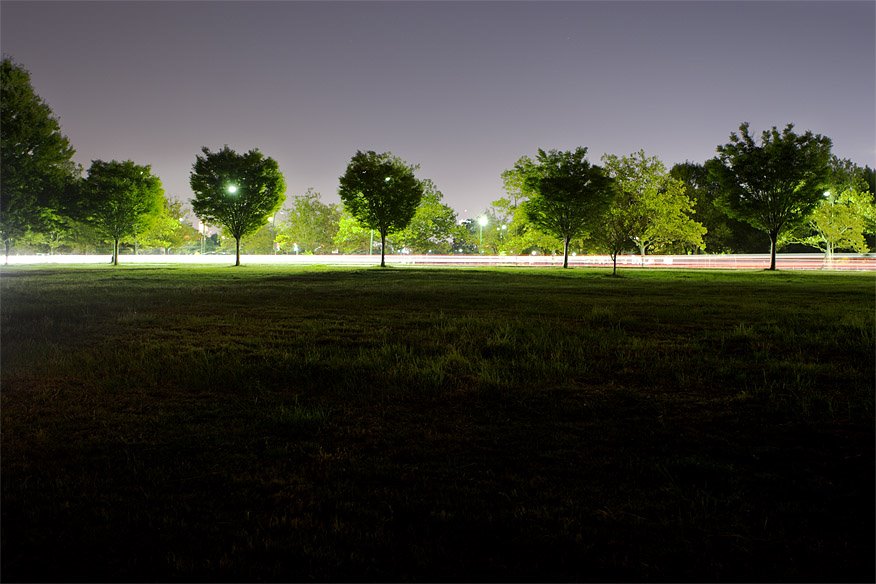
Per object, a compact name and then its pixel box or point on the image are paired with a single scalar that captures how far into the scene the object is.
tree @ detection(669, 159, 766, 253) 65.56
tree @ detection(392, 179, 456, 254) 67.75
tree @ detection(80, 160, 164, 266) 43.53
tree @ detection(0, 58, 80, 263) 34.03
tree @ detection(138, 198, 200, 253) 62.00
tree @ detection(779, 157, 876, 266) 45.53
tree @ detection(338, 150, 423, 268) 40.25
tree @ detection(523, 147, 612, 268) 37.28
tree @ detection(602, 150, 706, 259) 48.19
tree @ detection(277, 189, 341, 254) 89.31
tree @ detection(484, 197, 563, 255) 51.72
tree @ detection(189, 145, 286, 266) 42.16
